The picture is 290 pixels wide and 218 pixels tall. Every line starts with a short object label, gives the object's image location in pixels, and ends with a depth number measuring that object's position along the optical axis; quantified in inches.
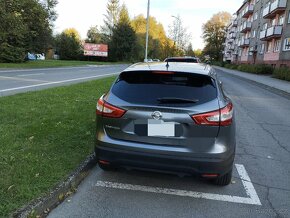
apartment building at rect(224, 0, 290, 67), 1025.5
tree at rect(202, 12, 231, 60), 2733.1
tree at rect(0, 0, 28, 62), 770.7
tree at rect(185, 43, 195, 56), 1678.6
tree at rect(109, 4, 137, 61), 2056.1
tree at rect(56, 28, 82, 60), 1979.0
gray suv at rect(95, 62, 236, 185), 94.9
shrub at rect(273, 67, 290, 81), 730.0
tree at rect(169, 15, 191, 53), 1460.4
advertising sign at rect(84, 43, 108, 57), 1927.1
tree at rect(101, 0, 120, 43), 2174.6
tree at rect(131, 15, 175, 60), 2196.8
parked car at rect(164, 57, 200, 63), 378.1
